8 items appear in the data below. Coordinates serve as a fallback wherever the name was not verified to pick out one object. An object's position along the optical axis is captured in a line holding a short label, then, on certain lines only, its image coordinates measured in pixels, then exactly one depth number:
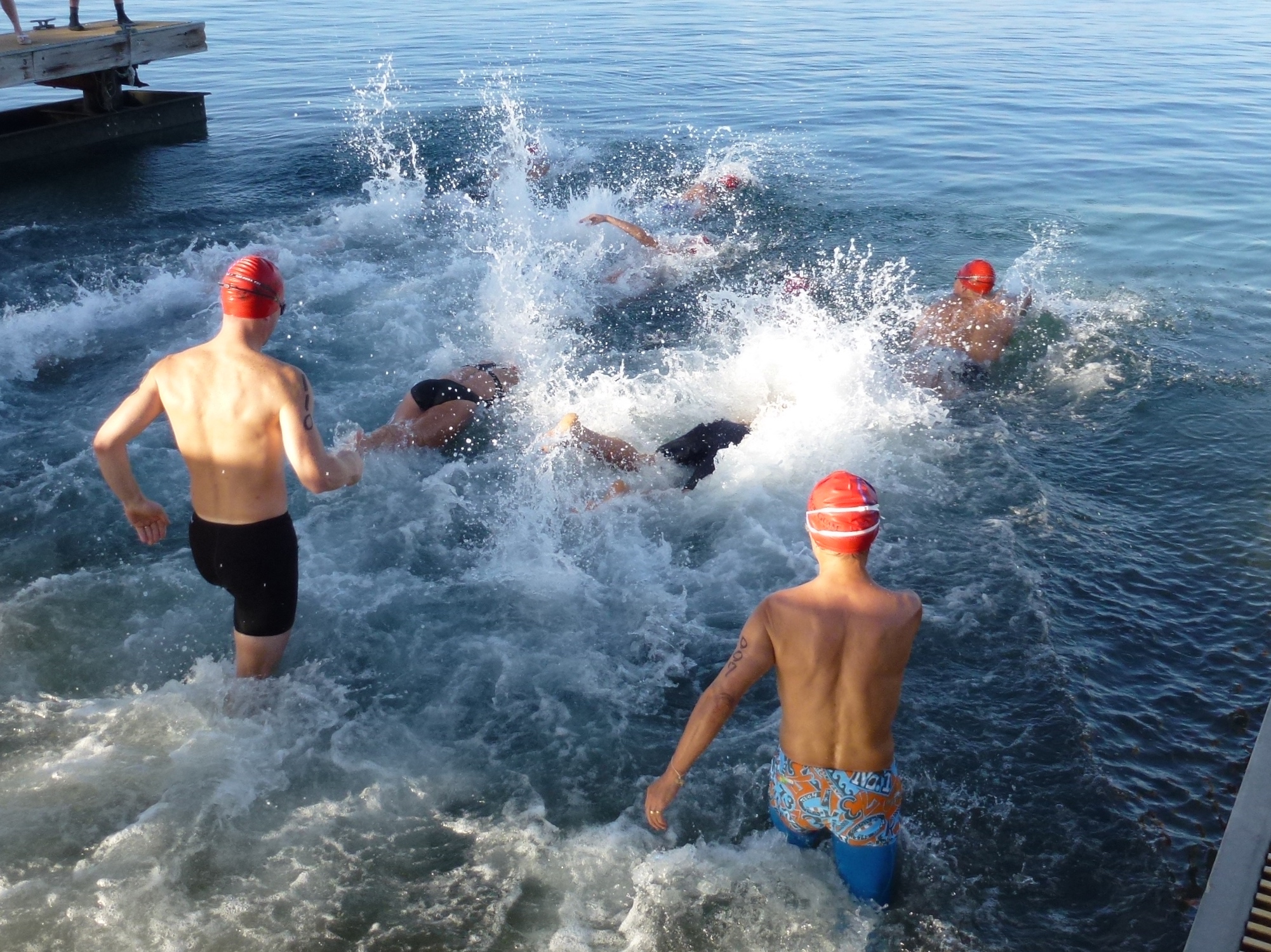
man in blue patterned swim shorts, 3.29
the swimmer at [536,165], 14.44
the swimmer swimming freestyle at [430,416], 7.30
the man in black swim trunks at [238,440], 4.05
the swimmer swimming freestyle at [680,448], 7.05
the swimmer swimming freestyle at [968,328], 8.87
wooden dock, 14.25
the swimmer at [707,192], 13.21
